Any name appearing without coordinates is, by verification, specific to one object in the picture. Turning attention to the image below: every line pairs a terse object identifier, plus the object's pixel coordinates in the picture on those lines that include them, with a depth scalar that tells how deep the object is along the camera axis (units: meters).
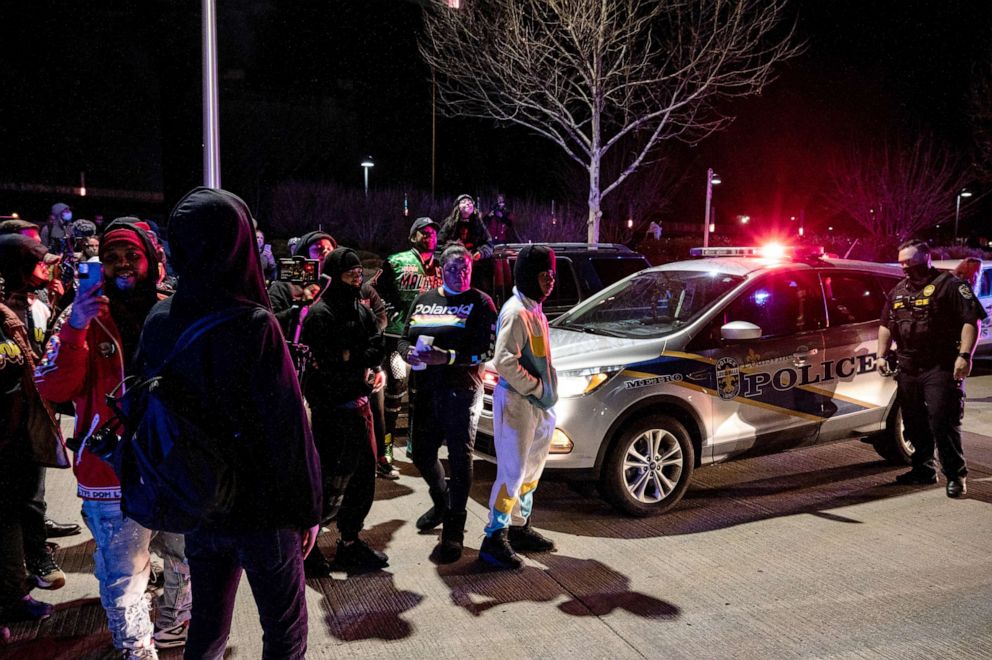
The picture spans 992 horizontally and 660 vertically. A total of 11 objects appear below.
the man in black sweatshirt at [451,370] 4.36
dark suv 7.71
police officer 5.62
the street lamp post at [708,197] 24.00
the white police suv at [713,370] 5.04
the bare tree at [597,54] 15.68
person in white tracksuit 4.16
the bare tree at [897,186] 33.53
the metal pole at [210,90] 5.95
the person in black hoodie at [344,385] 4.06
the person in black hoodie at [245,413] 2.09
